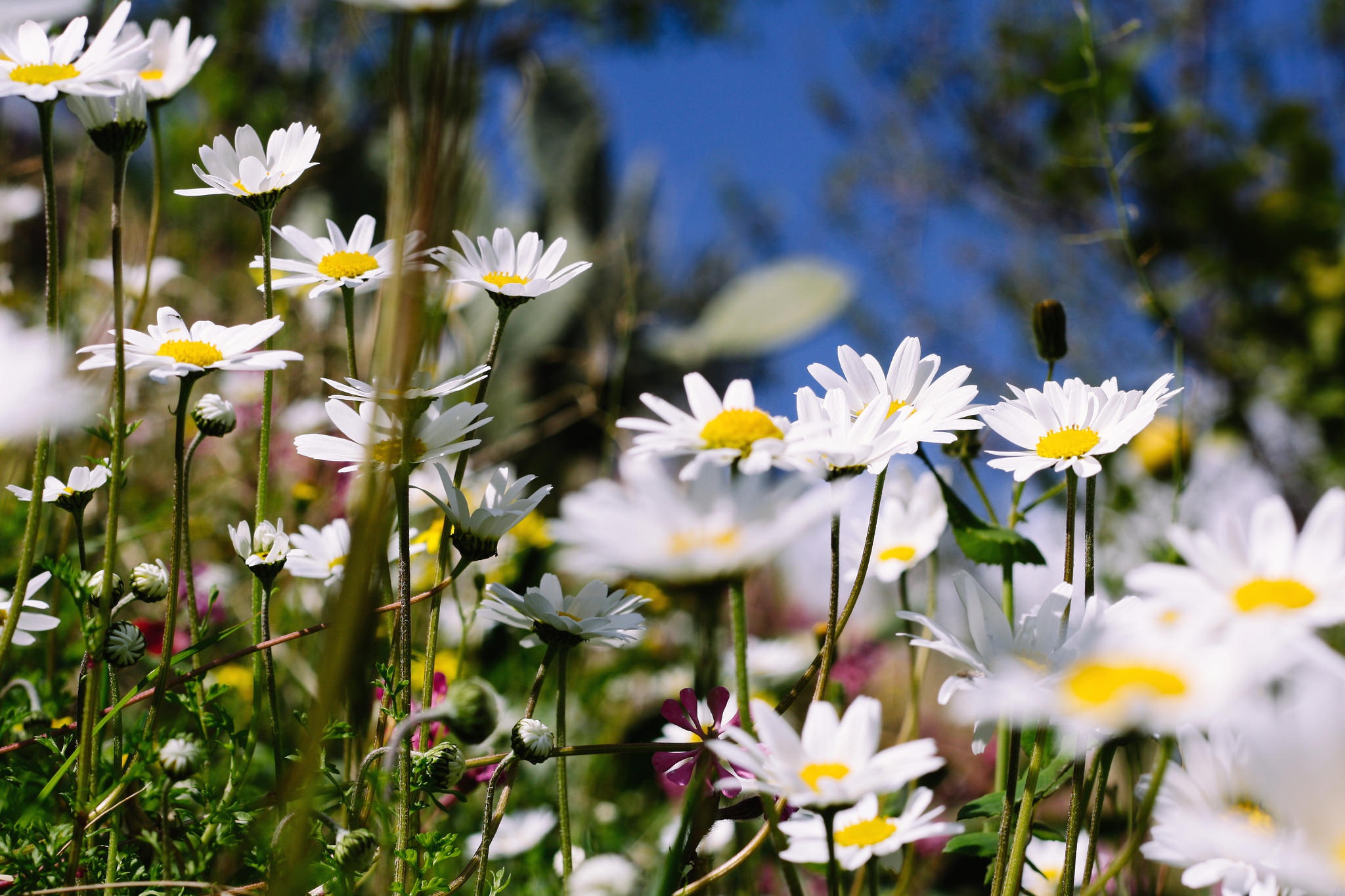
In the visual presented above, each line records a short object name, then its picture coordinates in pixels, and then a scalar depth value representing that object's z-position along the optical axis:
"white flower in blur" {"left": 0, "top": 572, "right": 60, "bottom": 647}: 0.81
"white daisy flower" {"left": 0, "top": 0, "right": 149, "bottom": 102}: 0.79
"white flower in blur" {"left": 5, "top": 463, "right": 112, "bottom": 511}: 0.82
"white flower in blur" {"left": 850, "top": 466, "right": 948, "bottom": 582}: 0.91
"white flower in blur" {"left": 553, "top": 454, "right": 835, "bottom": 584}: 0.73
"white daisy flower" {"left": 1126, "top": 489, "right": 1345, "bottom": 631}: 0.73
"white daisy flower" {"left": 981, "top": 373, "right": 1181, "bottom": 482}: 0.81
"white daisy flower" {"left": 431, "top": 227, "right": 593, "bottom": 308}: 0.83
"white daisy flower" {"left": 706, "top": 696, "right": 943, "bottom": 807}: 0.74
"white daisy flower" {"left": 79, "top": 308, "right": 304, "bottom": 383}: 0.79
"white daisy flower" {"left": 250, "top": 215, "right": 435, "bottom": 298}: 0.82
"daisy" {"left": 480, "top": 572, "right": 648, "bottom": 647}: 0.81
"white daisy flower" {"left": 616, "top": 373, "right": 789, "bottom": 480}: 0.77
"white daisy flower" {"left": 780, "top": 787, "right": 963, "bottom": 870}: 0.78
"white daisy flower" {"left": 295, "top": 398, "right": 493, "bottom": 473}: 0.80
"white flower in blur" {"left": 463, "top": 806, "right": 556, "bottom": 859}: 0.95
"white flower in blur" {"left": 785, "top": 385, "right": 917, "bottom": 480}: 0.78
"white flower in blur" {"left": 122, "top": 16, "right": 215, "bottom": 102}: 0.81
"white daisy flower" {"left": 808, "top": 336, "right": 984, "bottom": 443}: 0.81
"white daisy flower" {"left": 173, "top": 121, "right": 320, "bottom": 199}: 0.82
